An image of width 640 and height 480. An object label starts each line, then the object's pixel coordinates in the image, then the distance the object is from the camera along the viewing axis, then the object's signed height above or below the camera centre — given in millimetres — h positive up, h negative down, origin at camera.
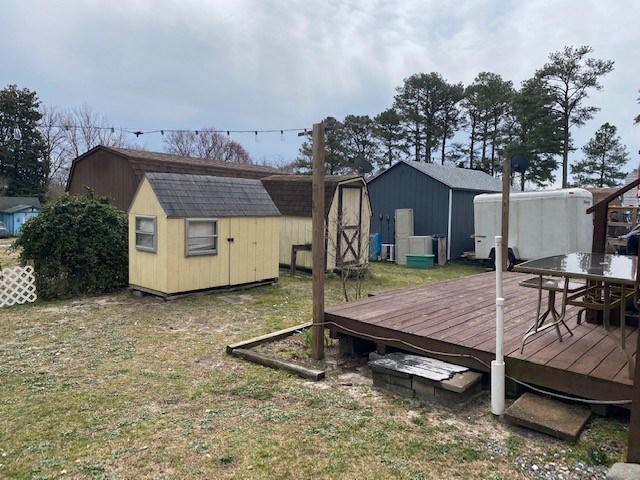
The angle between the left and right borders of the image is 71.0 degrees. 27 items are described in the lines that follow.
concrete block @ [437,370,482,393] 3594 -1305
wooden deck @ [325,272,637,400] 3354 -1063
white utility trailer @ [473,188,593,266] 11688 +41
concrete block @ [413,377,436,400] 3772 -1410
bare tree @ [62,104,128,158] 34625 +6681
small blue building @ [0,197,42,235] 29578 +512
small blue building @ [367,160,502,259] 15102 +845
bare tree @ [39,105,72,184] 34812 +5770
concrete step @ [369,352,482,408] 3682 -1322
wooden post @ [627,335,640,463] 2658 -1204
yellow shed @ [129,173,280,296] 7996 -272
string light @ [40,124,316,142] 13819 +3121
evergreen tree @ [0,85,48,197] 33094 +5633
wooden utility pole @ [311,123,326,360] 4504 -220
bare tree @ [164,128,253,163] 37812 +6423
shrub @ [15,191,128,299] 8328 -536
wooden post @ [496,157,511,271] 8648 +465
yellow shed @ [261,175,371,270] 11406 +98
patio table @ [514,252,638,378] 3192 -363
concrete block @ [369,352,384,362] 4562 -1367
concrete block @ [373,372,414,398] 3908 -1475
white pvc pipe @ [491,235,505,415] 3318 -1072
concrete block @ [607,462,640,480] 2428 -1365
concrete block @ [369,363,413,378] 3915 -1326
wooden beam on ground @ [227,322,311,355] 5168 -1427
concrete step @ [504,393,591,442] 3082 -1388
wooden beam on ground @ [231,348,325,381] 4305 -1454
